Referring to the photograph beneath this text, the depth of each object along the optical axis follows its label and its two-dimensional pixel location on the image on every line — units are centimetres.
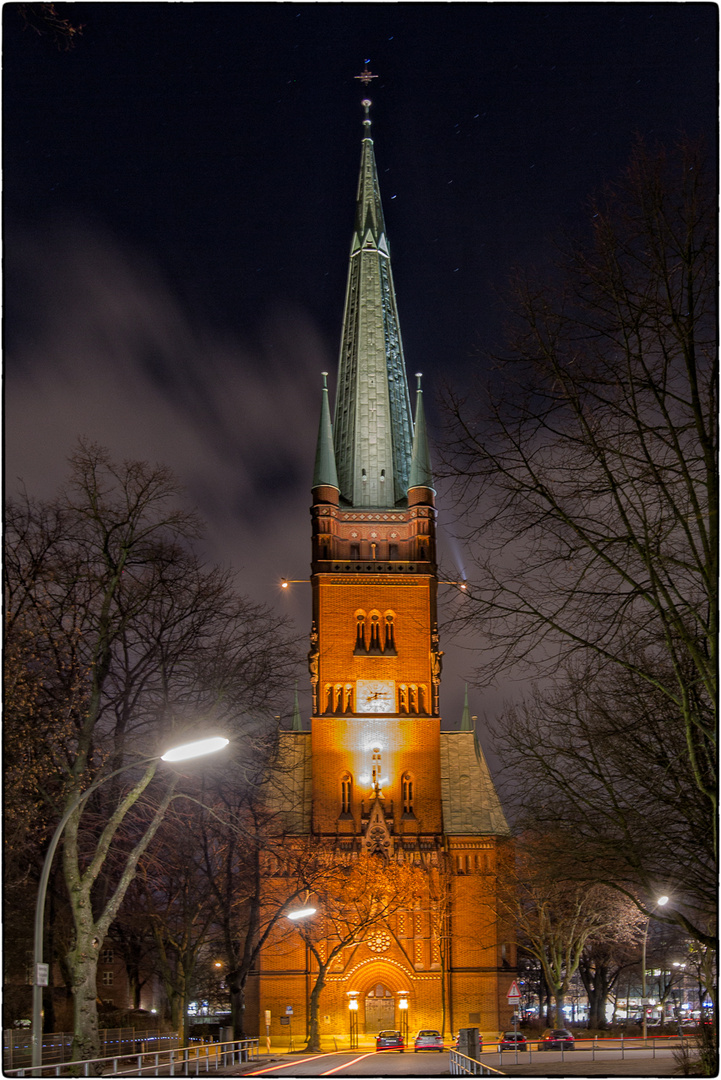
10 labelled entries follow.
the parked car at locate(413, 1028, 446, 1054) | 5103
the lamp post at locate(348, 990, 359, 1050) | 6304
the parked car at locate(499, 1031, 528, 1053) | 4902
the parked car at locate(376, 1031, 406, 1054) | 5204
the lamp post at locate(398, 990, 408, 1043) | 6362
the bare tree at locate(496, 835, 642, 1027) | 5250
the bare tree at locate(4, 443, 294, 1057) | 2134
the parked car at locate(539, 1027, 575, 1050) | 4384
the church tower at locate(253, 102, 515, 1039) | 6506
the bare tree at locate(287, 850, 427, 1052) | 4784
